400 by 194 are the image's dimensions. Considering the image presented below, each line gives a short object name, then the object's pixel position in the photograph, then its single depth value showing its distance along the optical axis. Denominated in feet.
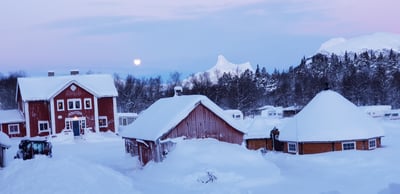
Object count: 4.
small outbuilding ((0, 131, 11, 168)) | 91.64
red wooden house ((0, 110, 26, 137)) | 164.86
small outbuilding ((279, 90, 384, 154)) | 98.73
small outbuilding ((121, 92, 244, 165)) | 82.48
